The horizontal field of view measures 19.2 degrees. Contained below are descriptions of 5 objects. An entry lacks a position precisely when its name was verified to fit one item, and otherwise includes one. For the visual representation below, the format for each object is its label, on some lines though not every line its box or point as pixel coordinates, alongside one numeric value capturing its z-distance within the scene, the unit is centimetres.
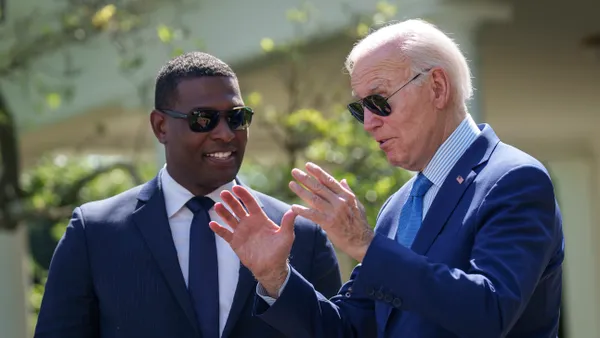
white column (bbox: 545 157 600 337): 1743
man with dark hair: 574
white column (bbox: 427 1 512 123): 1108
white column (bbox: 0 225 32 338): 1258
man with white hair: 422
